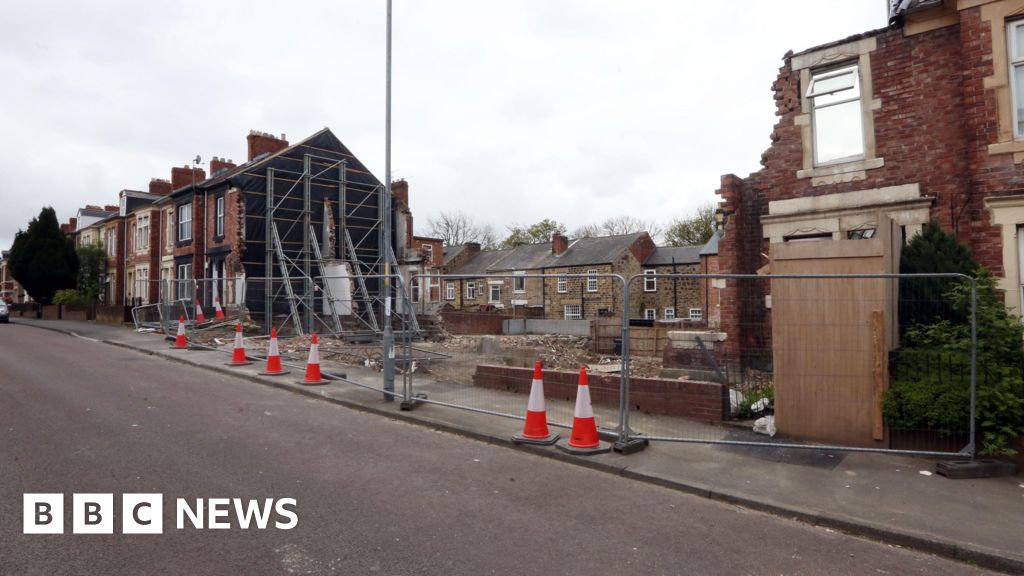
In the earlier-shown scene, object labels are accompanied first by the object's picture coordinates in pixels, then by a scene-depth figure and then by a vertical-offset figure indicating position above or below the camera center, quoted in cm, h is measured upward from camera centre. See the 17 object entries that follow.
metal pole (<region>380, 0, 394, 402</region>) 958 +50
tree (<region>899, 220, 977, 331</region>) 754 +43
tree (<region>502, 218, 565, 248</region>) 6869 +805
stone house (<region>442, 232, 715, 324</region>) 4162 +111
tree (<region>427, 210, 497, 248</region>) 7712 +865
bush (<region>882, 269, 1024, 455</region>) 604 -91
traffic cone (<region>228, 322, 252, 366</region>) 1354 -126
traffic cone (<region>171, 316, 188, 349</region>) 1684 -112
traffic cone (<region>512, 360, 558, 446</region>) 696 -147
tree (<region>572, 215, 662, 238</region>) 7084 +851
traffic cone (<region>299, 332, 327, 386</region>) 1109 -131
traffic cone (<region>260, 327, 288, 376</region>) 1216 -128
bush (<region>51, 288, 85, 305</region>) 3455 +26
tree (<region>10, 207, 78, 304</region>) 3544 +249
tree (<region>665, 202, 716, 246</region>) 5359 +654
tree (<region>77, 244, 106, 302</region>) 3756 +215
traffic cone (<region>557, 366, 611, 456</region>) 663 -150
